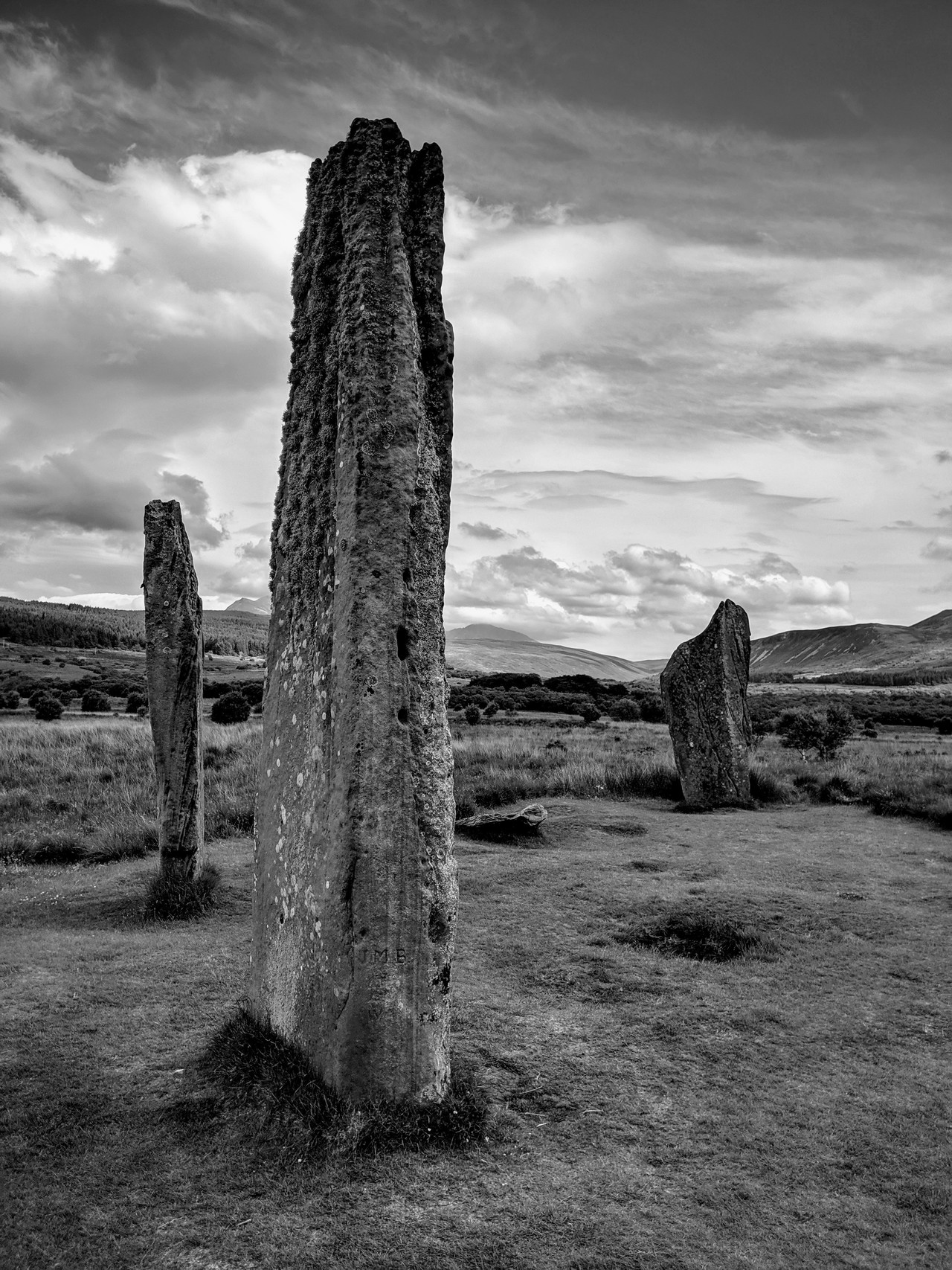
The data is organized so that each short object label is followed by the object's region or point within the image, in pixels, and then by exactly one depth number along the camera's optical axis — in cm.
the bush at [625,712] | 4550
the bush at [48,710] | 3175
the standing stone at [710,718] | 1520
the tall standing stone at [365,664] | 433
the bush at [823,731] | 2127
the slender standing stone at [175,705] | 932
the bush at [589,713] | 4084
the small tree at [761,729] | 2914
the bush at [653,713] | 4329
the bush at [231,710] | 3136
